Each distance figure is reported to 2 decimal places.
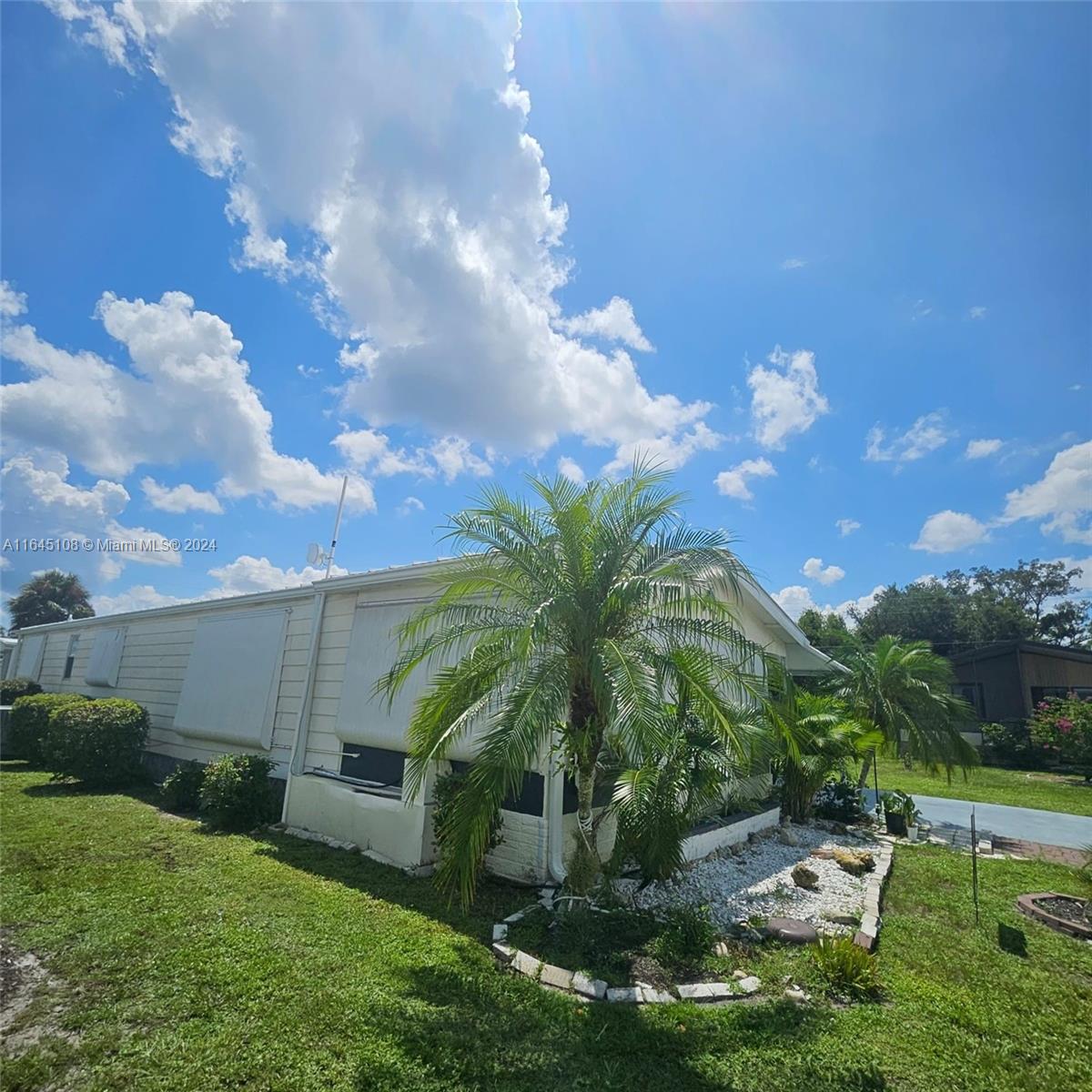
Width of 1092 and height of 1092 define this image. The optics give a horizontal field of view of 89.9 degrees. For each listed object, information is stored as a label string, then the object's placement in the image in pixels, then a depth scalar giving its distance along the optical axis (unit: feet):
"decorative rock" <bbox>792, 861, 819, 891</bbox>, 21.35
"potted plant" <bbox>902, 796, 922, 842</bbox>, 30.99
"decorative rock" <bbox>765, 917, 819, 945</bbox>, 15.81
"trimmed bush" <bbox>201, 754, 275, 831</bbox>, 25.49
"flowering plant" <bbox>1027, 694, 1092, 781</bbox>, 52.70
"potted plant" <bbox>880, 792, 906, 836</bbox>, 31.63
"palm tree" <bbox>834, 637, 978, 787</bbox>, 39.14
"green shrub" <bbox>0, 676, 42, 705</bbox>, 52.21
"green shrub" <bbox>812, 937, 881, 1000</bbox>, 13.00
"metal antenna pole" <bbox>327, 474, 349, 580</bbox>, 33.60
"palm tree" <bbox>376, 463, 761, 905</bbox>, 14.73
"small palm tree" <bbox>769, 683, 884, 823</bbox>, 30.19
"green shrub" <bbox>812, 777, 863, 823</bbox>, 34.12
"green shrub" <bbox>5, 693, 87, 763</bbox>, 41.75
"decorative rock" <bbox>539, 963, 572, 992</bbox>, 12.94
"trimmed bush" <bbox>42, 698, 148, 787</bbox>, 33.30
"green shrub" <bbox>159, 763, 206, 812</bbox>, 28.86
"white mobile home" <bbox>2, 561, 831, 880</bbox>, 20.29
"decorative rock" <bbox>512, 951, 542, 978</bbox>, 13.37
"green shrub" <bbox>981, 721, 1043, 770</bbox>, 62.34
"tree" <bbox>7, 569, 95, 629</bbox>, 119.75
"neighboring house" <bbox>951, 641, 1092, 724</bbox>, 67.15
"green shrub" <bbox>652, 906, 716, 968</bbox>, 14.20
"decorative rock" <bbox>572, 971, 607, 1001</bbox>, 12.52
